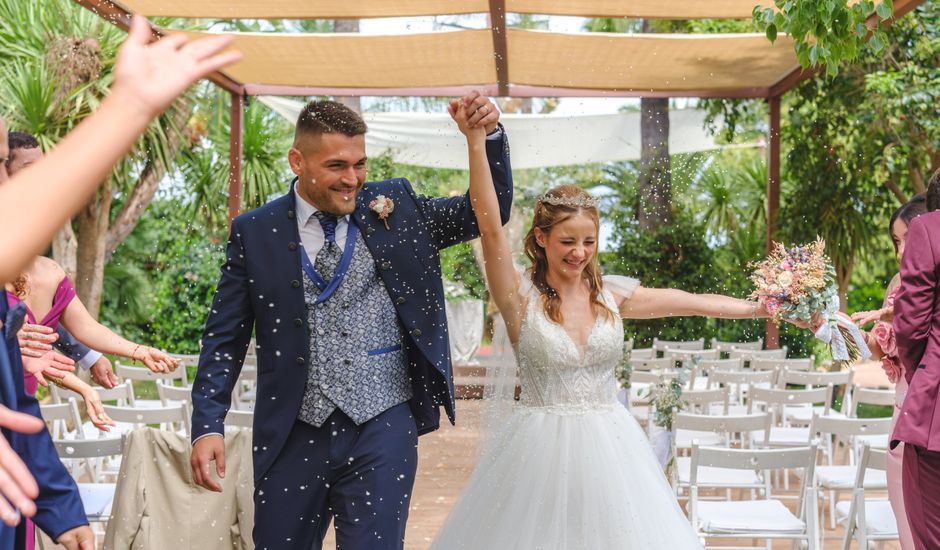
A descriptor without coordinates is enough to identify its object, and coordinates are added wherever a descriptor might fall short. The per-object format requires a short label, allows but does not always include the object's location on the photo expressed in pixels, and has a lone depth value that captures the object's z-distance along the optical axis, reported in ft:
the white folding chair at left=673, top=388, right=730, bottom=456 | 20.97
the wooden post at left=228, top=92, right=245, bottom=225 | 33.06
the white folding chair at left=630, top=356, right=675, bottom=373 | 26.99
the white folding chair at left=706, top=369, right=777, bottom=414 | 23.89
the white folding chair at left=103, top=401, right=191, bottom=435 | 17.07
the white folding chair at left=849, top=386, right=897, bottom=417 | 20.98
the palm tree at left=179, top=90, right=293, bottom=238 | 43.75
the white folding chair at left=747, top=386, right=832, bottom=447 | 20.85
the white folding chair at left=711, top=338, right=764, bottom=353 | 33.04
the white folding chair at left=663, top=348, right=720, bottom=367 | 26.51
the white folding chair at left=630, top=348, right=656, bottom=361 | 30.78
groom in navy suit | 9.82
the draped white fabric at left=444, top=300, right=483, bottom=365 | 50.37
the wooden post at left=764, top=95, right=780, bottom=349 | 34.04
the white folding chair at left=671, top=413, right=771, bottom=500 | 17.03
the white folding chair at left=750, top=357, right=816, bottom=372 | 26.91
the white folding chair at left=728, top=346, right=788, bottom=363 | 29.12
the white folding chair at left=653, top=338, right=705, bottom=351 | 34.17
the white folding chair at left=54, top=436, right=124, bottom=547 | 14.67
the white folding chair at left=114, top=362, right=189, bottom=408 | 25.33
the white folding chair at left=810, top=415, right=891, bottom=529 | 17.37
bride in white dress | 11.96
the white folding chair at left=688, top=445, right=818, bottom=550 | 14.80
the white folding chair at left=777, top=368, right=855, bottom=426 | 23.32
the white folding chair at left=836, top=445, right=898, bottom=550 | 15.01
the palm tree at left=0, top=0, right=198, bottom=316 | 35.63
